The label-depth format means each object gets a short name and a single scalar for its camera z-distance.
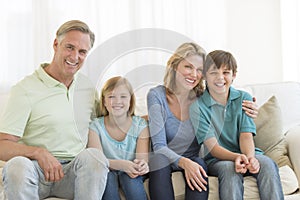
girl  1.87
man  1.61
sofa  1.85
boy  1.90
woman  1.90
